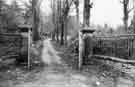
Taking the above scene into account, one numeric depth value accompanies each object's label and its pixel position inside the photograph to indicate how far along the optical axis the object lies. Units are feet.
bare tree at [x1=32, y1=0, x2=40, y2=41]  37.53
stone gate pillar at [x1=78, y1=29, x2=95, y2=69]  15.33
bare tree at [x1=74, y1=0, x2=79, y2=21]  46.50
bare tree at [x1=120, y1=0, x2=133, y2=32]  44.00
